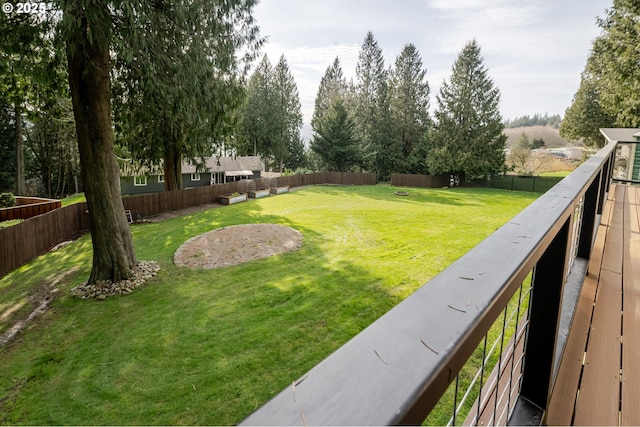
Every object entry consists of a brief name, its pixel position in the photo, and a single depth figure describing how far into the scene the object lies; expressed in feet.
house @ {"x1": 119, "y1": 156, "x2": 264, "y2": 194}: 87.30
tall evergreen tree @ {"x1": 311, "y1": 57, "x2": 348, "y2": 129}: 137.80
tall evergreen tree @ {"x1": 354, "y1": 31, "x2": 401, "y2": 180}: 104.12
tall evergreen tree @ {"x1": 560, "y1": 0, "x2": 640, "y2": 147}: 39.01
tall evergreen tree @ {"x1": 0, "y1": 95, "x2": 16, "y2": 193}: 81.71
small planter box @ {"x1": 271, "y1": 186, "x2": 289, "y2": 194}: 79.10
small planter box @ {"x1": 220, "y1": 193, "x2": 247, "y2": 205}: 65.53
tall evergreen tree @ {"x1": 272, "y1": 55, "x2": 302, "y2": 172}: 120.47
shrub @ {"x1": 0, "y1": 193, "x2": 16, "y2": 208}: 52.70
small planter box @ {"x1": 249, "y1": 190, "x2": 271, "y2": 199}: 73.05
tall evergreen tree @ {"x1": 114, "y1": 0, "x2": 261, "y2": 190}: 22.29
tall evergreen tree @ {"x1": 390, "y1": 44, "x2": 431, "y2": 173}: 100.73
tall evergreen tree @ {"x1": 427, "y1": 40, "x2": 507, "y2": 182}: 85.40
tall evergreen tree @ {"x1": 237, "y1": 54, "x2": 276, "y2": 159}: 118.21
